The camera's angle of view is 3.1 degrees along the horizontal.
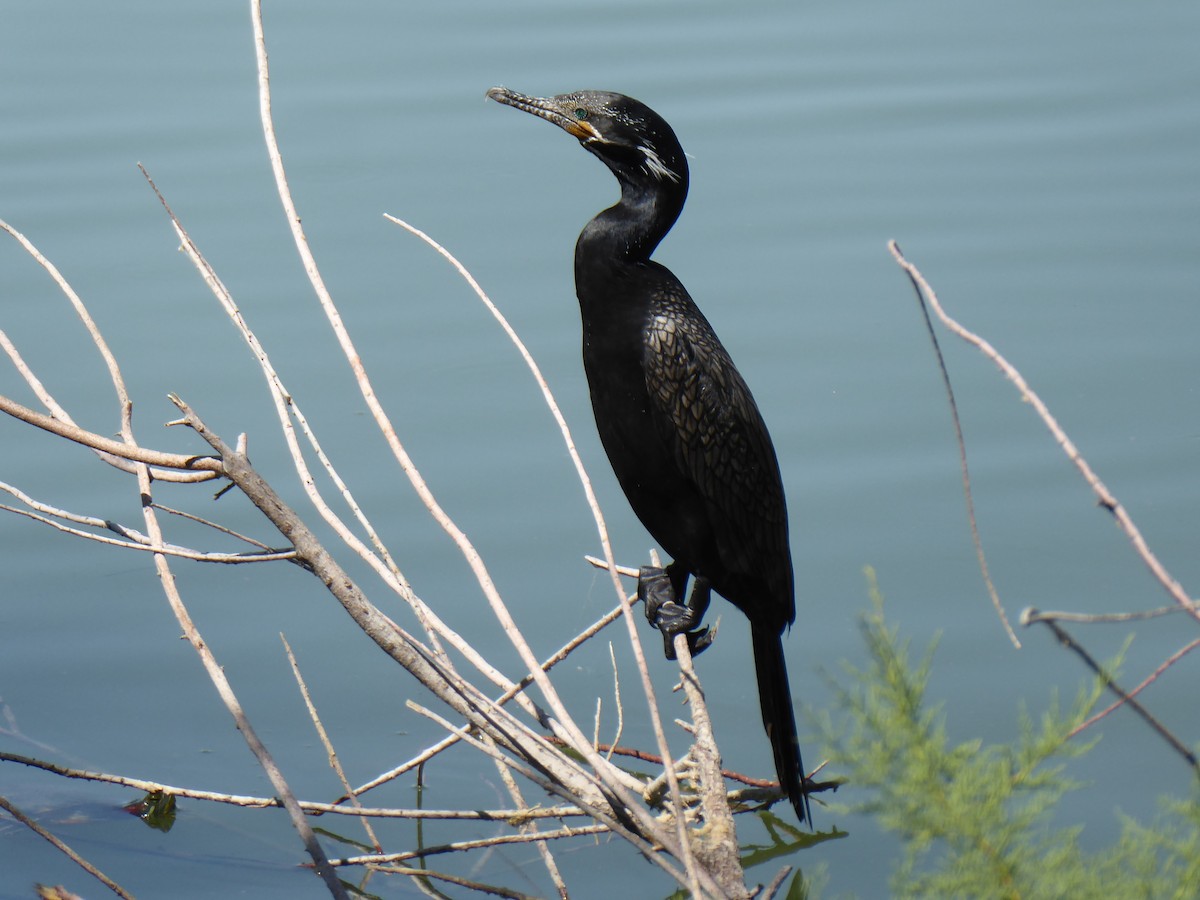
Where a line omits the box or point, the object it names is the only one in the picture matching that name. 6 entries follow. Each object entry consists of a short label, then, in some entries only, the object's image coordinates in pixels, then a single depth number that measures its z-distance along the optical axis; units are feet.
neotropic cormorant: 44.15
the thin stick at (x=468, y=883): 43.59
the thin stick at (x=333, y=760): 43.94
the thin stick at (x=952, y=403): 40.07
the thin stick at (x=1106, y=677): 35.01
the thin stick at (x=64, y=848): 43.35
